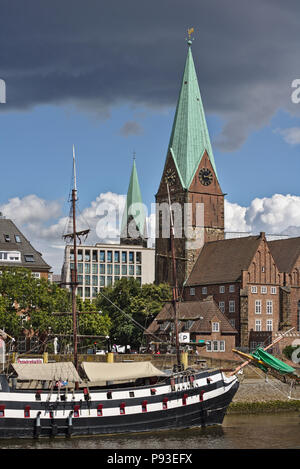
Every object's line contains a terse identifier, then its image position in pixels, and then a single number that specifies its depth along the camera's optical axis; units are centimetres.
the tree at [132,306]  10444
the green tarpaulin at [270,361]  6574
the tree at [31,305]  7812
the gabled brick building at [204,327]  9612
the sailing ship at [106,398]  5288
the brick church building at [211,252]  11162
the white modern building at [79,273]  19738
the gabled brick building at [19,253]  10100
